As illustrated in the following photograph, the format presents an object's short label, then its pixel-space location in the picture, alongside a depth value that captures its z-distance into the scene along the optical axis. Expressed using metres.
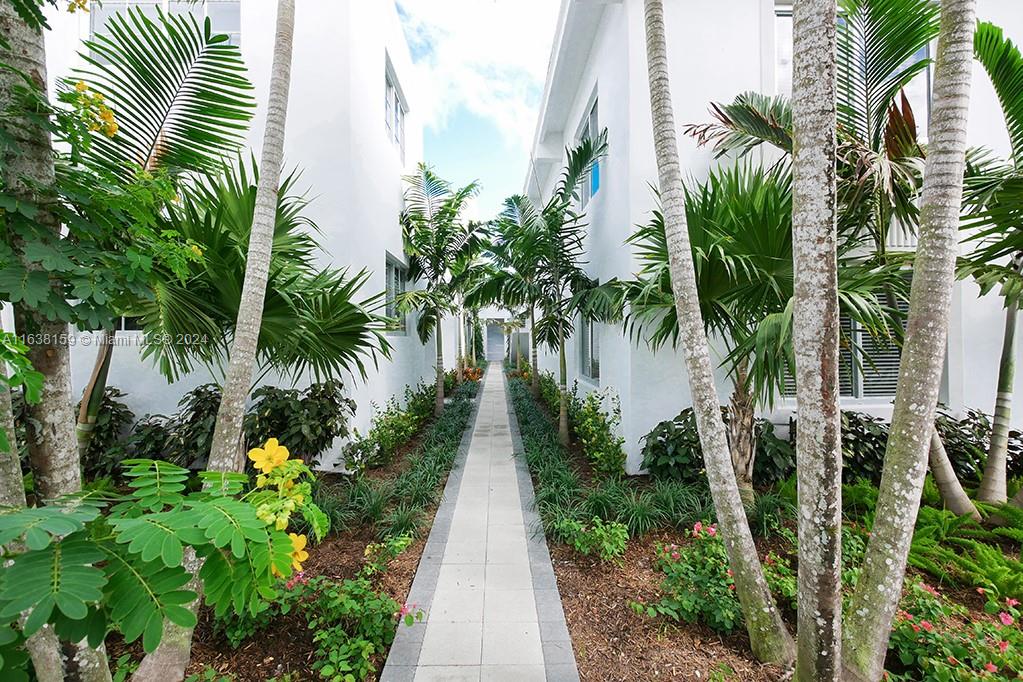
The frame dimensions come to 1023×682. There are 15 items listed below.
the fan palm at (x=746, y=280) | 3.11
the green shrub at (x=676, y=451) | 4.99
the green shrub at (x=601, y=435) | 5.66
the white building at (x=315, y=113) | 5.85
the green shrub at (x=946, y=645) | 2.31
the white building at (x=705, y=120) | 5.66
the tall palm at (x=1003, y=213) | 3.86
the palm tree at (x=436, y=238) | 9.34
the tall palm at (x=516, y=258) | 7.21
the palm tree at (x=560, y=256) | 6.75
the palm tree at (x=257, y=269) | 2.59
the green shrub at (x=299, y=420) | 4.85
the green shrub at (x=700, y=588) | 2.87
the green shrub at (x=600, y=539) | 3.71
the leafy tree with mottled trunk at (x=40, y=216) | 1.65
